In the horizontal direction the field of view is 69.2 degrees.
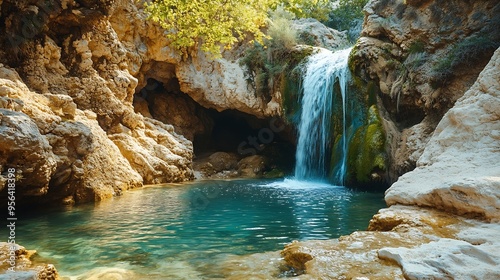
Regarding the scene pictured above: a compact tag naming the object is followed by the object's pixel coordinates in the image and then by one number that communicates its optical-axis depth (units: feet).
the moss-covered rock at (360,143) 39.78
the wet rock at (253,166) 63.77
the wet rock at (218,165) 61.67
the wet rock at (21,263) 11.80
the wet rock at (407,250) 8.90
